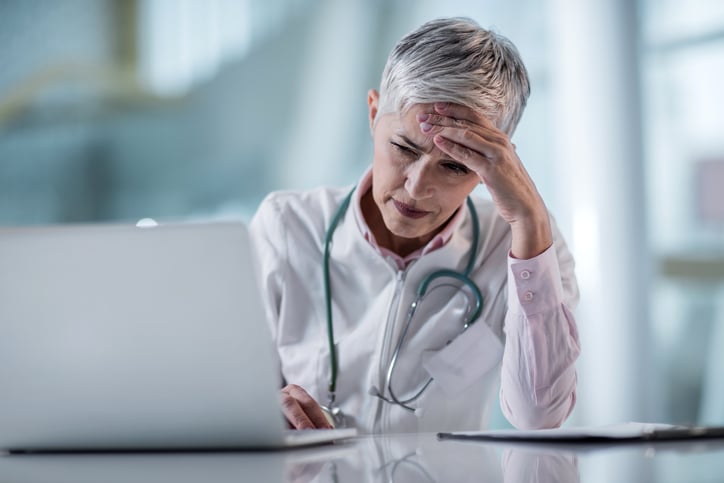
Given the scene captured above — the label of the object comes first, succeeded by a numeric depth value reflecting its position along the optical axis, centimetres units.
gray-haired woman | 138
